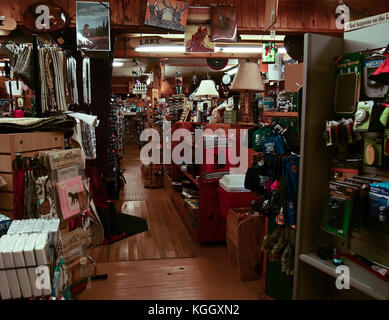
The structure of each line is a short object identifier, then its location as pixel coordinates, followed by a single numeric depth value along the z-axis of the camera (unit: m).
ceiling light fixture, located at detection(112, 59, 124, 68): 9.23
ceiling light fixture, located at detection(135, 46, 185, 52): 6.79
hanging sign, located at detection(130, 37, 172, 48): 5.54
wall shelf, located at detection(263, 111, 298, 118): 3.13
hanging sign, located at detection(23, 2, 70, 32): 4.09
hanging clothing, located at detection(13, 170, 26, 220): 2.04
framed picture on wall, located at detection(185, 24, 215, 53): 4.45
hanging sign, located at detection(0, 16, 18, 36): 4.06
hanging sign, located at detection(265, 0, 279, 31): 3.60
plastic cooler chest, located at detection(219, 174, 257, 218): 3.89
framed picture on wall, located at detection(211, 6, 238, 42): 4.40
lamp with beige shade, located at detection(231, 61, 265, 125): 3.88
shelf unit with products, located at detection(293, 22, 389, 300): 2.03
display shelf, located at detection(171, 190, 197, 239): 4.97
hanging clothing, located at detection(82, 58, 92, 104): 3.76
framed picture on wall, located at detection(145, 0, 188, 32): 4.14
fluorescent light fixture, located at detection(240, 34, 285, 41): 5.89
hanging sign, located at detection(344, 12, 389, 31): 2.05
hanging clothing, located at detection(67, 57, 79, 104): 3.25
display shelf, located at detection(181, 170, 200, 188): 4.75
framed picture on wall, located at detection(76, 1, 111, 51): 4.09
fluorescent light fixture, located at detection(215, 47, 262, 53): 6.99
